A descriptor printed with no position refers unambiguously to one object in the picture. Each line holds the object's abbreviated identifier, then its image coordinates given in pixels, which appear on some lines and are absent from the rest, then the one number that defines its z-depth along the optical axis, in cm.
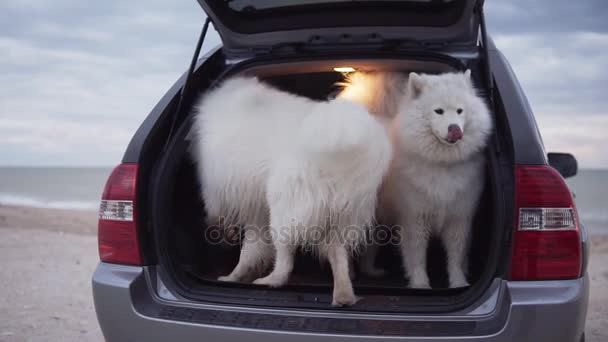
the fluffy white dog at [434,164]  230
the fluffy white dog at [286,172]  193
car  173
